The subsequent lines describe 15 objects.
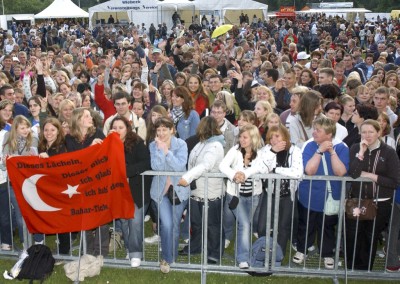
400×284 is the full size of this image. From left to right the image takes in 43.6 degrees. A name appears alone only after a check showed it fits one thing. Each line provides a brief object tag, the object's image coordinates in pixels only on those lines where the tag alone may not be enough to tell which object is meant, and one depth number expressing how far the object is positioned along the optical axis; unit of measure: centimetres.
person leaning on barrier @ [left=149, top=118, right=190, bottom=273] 596
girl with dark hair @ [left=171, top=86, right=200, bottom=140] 774
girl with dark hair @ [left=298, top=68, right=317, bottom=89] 982
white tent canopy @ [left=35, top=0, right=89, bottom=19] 3762
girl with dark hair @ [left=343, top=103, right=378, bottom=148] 687
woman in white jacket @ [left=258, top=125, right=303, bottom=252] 577
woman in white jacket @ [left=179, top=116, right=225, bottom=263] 609
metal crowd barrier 580
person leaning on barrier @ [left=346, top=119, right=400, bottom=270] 560
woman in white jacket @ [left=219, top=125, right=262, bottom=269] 591
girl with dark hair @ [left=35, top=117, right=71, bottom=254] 634
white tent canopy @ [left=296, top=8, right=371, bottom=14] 5334
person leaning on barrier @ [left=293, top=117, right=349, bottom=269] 578
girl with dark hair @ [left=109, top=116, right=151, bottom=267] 602
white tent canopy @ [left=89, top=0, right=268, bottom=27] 3575
